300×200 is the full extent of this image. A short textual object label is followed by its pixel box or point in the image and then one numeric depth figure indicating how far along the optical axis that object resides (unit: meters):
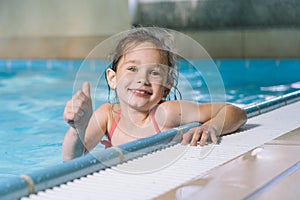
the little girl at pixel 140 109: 1.67
